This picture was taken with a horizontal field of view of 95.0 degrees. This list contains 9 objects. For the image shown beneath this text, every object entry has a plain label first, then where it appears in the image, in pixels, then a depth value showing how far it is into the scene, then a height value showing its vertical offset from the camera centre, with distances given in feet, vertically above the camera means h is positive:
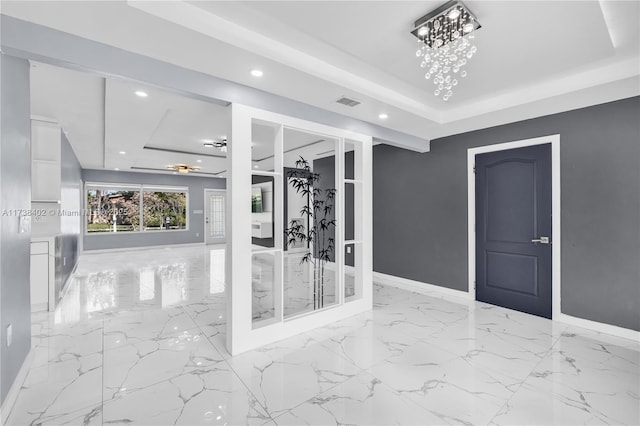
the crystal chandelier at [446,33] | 6.77 +4.62
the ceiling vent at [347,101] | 10.40 +4.06
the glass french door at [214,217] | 36.11 -0.37
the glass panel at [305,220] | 12.82 -0.54
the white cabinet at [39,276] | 12.81 -2.71
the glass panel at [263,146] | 15.92 +4.61
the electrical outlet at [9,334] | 6.81 -2.82
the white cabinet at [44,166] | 13.66 +2.29
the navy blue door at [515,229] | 12.43 -0.73
